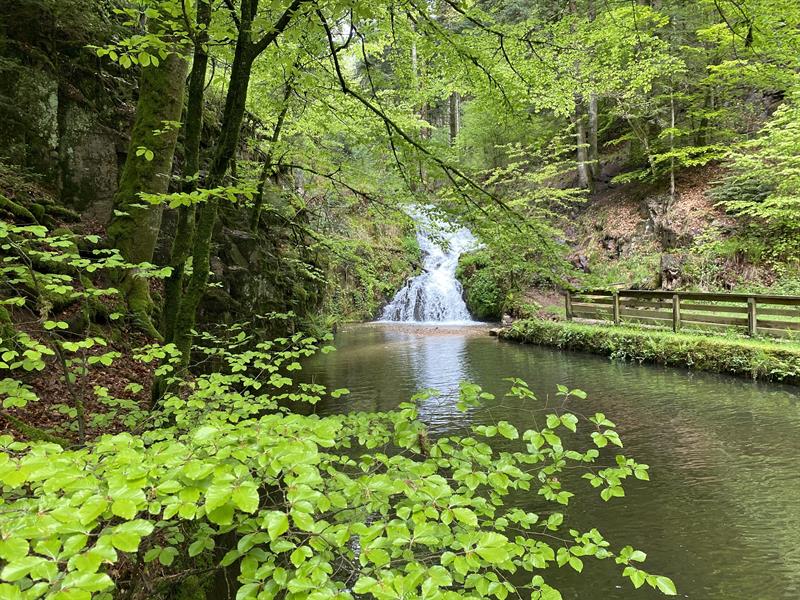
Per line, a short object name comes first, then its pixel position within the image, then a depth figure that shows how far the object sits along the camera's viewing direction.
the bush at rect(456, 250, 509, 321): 18.75
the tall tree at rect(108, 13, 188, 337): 5.56
